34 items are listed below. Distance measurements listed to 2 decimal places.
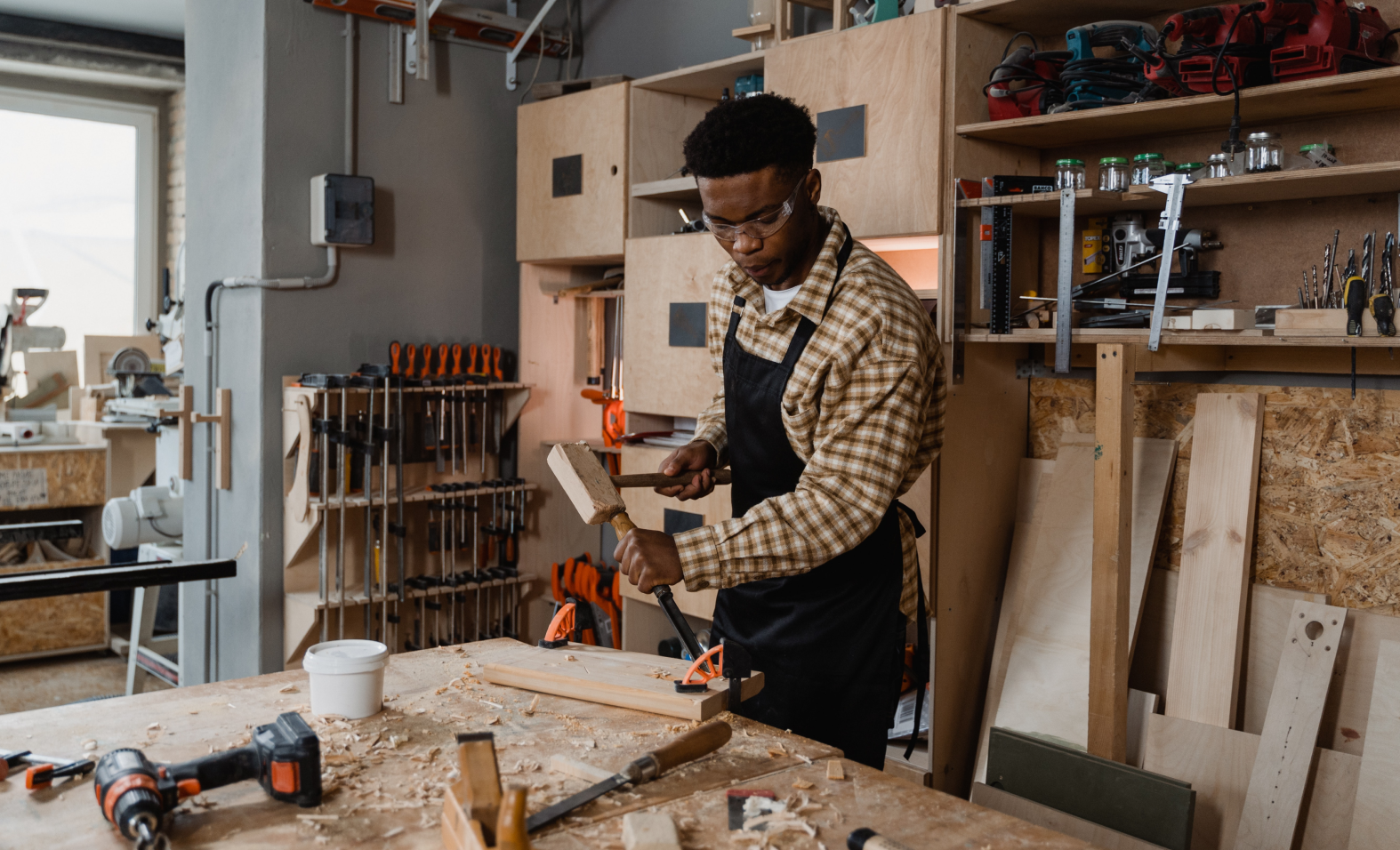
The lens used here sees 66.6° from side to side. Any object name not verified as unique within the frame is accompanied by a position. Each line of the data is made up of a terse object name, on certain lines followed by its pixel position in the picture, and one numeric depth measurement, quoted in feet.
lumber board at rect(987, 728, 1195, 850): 6.82
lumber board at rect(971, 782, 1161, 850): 6.54
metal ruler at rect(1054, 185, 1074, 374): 7.71
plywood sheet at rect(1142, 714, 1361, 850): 7.23
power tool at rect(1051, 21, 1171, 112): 7.72
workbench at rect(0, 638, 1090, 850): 3.84
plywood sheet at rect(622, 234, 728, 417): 10.32
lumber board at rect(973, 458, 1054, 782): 8.89
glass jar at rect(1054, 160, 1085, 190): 8.08
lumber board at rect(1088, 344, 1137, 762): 7.27
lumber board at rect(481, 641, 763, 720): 5.02
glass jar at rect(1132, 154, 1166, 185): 7.65
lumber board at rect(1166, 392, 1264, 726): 7.87
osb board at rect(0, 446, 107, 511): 16.25
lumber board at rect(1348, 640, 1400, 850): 6.84
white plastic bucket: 4.91
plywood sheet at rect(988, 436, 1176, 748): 8.43
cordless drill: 3.70
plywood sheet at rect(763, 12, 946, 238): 8.46
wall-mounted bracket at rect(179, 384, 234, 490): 11.65
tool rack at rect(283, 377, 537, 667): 11.12
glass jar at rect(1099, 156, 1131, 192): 7.80
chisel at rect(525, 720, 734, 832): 3.88
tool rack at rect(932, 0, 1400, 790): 7.29
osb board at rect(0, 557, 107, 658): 15.57
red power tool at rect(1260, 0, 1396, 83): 6.70
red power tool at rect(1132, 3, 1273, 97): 6.95
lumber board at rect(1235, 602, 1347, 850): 7.24
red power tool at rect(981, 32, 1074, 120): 8.13
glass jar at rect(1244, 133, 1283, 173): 7.05
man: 5.49
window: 21.25
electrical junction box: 11.28
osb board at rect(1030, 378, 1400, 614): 7.66
